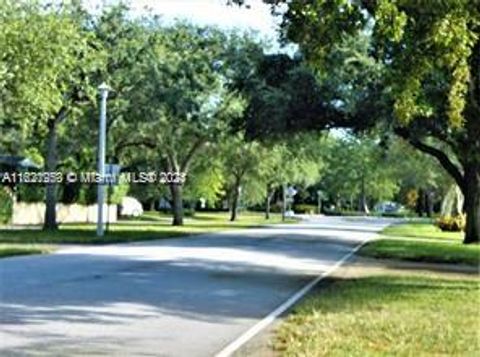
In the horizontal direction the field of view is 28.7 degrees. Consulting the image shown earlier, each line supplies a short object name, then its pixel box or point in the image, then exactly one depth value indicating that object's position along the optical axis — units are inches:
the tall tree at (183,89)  1697.8
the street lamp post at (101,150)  1409.9
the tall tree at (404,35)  577.0
